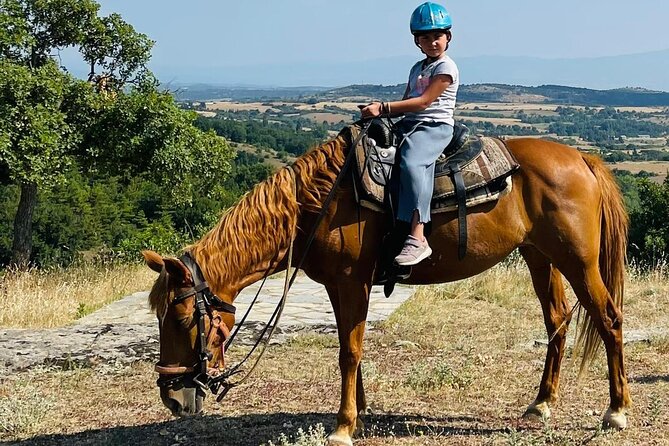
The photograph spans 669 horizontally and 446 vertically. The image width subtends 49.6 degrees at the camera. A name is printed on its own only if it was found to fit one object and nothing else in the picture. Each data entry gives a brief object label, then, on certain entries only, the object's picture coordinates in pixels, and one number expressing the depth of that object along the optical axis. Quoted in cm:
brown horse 386
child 405
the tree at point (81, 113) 1107
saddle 414
